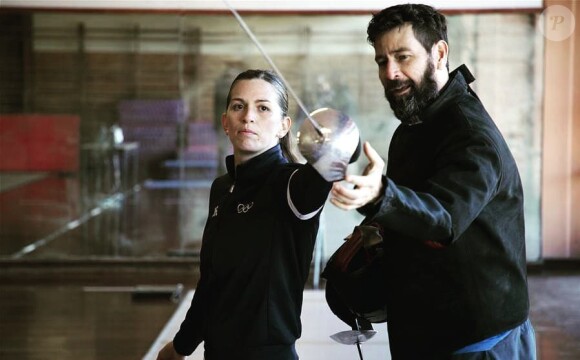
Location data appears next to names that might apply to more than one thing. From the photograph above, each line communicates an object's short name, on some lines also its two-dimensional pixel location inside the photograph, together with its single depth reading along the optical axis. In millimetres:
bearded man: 4491
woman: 4709
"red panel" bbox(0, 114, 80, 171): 11857
